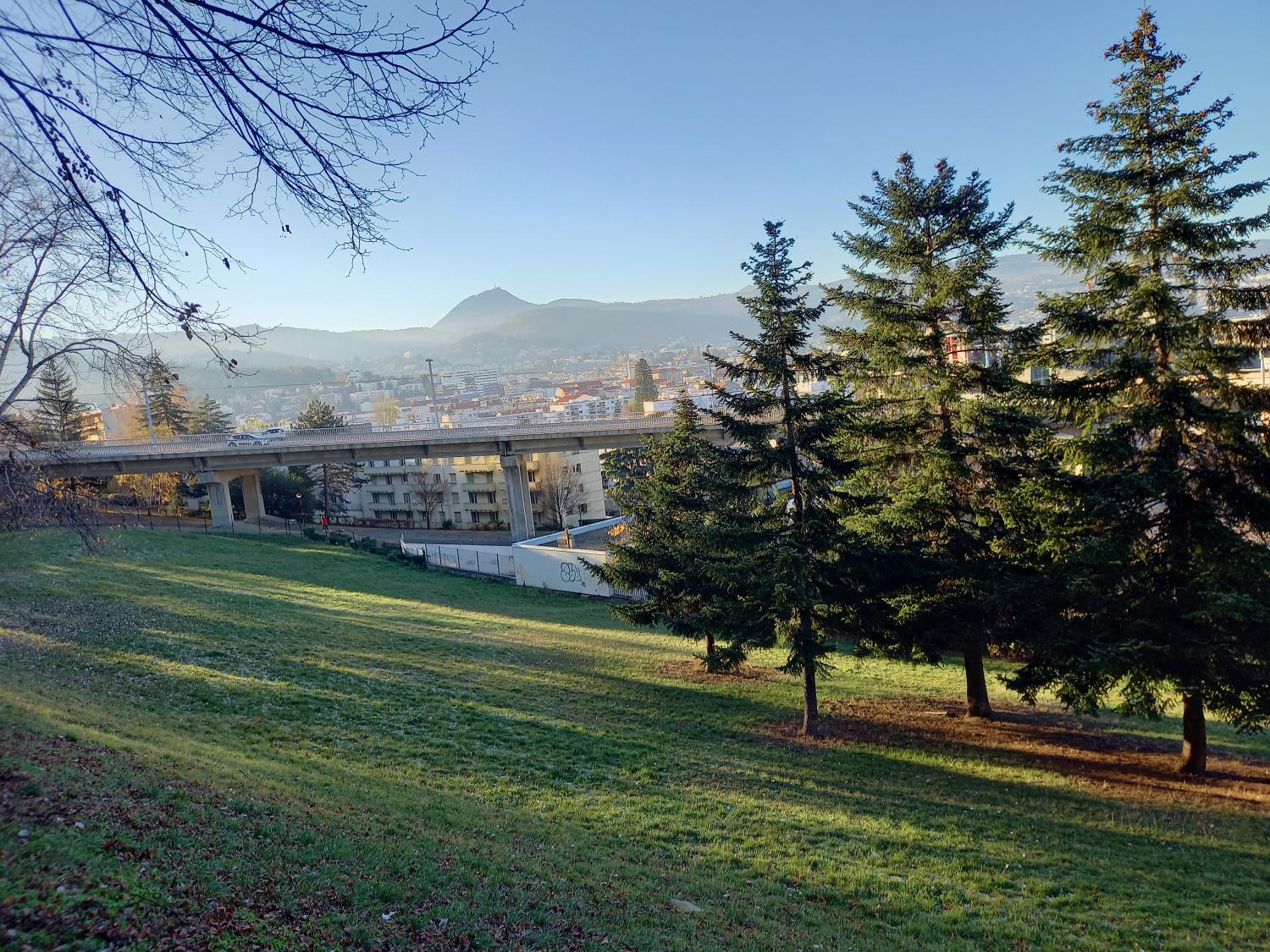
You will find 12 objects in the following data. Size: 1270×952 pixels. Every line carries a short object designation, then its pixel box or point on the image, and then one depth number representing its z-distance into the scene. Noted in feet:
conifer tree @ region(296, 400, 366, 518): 221.05
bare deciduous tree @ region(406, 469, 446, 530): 225.15
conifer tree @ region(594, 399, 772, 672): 49.78
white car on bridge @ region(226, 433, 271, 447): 170.10
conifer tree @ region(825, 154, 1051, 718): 46.75
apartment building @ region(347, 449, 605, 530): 225.35
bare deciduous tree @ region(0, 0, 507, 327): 12.89
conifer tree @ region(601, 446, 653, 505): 177.74
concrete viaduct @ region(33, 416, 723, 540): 160.45
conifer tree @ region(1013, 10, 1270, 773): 35.29
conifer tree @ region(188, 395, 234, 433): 224.53
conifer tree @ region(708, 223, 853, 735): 45.44
